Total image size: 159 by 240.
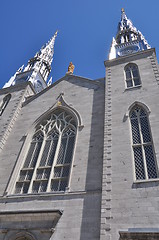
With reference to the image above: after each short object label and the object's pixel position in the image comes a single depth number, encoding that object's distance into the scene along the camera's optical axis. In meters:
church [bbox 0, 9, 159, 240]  8.62
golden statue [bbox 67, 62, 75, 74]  19.11
